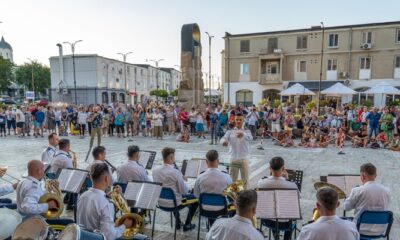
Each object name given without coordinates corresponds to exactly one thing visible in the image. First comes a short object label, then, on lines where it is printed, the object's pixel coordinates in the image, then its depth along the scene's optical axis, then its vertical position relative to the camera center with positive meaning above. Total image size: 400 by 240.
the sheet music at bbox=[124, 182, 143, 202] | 4.48 -1.34
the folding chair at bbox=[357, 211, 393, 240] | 3.85 -1.48
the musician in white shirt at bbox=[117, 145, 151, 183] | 5.43 -1.27
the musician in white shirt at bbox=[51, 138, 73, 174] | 5.94 -1.22
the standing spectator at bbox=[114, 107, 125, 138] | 17.61 -1.31
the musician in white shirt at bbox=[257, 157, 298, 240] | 4.43 -1.19
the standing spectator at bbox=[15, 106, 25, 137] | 18.09 -1.45
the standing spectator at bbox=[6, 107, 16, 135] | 18.89 -1.21
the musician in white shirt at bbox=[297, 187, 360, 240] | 2.84 -1.16
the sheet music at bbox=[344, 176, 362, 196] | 4.68 -1.25
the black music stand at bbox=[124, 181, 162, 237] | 4.34 -1.39
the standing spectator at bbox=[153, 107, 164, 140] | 16.67 -1.38
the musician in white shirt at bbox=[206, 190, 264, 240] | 2.77 -1.14
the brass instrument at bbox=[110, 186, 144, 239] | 3.61 -1.47
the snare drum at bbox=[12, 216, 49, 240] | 2.87 -1.25
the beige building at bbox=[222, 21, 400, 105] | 32.62 +4.35
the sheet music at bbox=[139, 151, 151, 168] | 6.63 -1.29
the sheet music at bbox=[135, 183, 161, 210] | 4.35 -1.38
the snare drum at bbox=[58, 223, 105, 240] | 2.58 -1.15
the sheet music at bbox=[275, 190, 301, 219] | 3.75 -1.27
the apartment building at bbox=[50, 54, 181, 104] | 55.59 +3.21
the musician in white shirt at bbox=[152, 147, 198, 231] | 5.06 -1.31
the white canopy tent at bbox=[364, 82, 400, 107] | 19.89 +0.55
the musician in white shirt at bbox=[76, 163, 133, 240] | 3.33 -1.20
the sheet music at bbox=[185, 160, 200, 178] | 5.79 -1.32
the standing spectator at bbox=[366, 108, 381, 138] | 14.86 -1.02
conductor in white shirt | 6.98 -1.12
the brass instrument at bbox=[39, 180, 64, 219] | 3.97 -1.35
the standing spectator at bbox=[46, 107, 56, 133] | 18.94 -1.38
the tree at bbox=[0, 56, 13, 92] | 60.00 +4.31
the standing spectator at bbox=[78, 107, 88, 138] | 18.16 -1.41
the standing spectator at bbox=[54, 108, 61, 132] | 18.87 -1.18
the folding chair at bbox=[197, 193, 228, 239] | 4.49 -1.55
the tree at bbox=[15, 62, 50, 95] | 64.94 +4.21
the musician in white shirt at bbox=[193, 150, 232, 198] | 4.79 -1.25
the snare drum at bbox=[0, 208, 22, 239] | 3.14 -1.31
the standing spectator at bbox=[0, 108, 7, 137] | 18.83 -1.50
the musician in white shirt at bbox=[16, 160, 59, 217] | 3.85 -1.24
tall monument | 20.33 +1.89
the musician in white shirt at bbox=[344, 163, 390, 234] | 4.05 -1.26
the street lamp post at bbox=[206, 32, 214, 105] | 36.41 +5.57
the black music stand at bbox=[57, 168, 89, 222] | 4.88 -1.31
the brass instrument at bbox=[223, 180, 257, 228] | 4.51 -1.34
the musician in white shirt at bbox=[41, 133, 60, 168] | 6.66 -1.16
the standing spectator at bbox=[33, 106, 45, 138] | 17.83 -1.42
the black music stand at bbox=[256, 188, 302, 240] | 3.72 -1.39
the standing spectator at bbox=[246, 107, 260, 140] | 16.48 -1.22
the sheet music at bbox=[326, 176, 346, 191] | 4.74 -1.25
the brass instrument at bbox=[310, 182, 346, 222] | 4.42 -1.27
